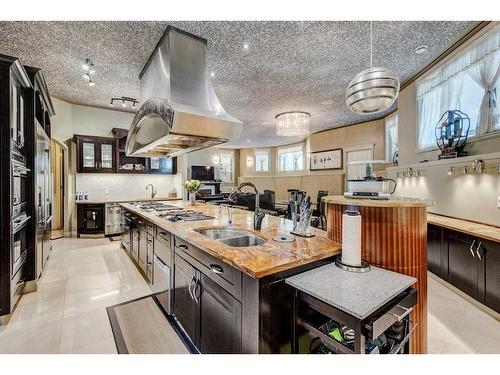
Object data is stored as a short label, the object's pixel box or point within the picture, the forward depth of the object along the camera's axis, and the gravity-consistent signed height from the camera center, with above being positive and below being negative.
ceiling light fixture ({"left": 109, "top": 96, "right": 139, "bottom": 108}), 4.50 +1.73
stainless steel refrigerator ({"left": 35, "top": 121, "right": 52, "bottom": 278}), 2.77 -0.15
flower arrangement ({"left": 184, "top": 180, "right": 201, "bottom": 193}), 3.91 -0.01
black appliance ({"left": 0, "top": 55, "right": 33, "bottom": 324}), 2.00 +0.06
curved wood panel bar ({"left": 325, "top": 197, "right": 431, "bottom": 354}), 1.45 -0.35
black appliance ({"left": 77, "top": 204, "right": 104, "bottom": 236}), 4.92 -0.68
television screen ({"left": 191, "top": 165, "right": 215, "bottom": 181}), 8.20 +0.48
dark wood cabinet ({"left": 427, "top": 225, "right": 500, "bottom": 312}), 2.13 -0.83
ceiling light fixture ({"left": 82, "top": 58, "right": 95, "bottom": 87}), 3.18 +1.67
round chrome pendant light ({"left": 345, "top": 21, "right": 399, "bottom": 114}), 1.48 +0.62
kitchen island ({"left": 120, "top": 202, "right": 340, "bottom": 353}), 1.17 -0.58
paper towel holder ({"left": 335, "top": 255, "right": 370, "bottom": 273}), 1.36 -0.49
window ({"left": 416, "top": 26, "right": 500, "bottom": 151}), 2.45 +1.17
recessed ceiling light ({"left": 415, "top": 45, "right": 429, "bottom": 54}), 2.86 +1.68
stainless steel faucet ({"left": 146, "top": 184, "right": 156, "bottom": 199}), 5.76 -0.13
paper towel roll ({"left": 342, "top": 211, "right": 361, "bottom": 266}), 1.39 -0.33
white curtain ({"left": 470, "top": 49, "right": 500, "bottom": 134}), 2.42 +1.03
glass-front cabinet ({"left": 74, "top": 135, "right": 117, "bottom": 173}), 5.04 +0.72
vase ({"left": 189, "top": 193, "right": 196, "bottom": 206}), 4.04 -0.23
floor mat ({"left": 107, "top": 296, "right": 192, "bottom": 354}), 1.79 -1.24
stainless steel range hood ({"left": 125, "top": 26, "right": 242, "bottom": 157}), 2.28 +0.96
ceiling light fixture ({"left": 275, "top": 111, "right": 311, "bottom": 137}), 4.78 +1.27
